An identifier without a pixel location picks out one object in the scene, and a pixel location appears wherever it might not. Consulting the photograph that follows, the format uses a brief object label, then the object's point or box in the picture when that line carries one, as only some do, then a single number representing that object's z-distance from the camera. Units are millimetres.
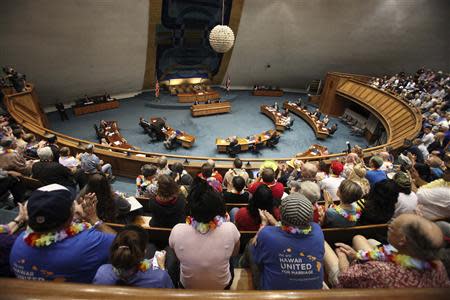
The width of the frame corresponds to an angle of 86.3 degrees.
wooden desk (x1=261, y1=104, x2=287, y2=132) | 11062
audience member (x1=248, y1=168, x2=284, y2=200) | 3248
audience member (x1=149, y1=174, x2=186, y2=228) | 2531
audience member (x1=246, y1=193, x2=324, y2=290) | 1666
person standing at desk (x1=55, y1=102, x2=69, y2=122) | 10016
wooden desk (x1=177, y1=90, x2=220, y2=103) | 13164
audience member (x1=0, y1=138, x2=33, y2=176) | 3814
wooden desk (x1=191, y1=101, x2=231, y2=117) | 11766
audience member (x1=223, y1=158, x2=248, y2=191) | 4520
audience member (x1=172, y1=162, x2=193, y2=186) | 4379
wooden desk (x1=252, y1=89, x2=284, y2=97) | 15430
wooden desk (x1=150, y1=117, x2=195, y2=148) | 8984
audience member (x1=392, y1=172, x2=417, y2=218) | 2713
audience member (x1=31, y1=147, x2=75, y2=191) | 3205
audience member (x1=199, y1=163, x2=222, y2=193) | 3723
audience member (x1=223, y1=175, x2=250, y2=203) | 3467
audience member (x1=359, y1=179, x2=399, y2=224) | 2518
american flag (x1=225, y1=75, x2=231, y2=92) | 14617
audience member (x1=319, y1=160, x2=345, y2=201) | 3717
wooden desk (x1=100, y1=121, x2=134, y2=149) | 8109
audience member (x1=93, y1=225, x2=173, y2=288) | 1362
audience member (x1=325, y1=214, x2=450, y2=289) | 1309
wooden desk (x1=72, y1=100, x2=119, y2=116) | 10828
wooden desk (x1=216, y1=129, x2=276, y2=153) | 8875
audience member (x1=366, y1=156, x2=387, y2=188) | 3742
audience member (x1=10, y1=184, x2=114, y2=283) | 1474
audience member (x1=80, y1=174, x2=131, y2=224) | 2520
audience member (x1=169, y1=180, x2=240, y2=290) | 1756
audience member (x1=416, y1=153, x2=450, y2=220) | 2818
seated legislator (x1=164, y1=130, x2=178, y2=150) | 8797
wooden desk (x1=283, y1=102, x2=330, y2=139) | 10563
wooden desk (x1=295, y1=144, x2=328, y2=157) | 8328
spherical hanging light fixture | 6875
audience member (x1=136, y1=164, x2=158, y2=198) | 3729
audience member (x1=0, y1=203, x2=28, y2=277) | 1607
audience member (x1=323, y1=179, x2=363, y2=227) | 2471
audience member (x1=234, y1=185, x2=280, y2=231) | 2393
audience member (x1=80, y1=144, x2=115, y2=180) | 4647
